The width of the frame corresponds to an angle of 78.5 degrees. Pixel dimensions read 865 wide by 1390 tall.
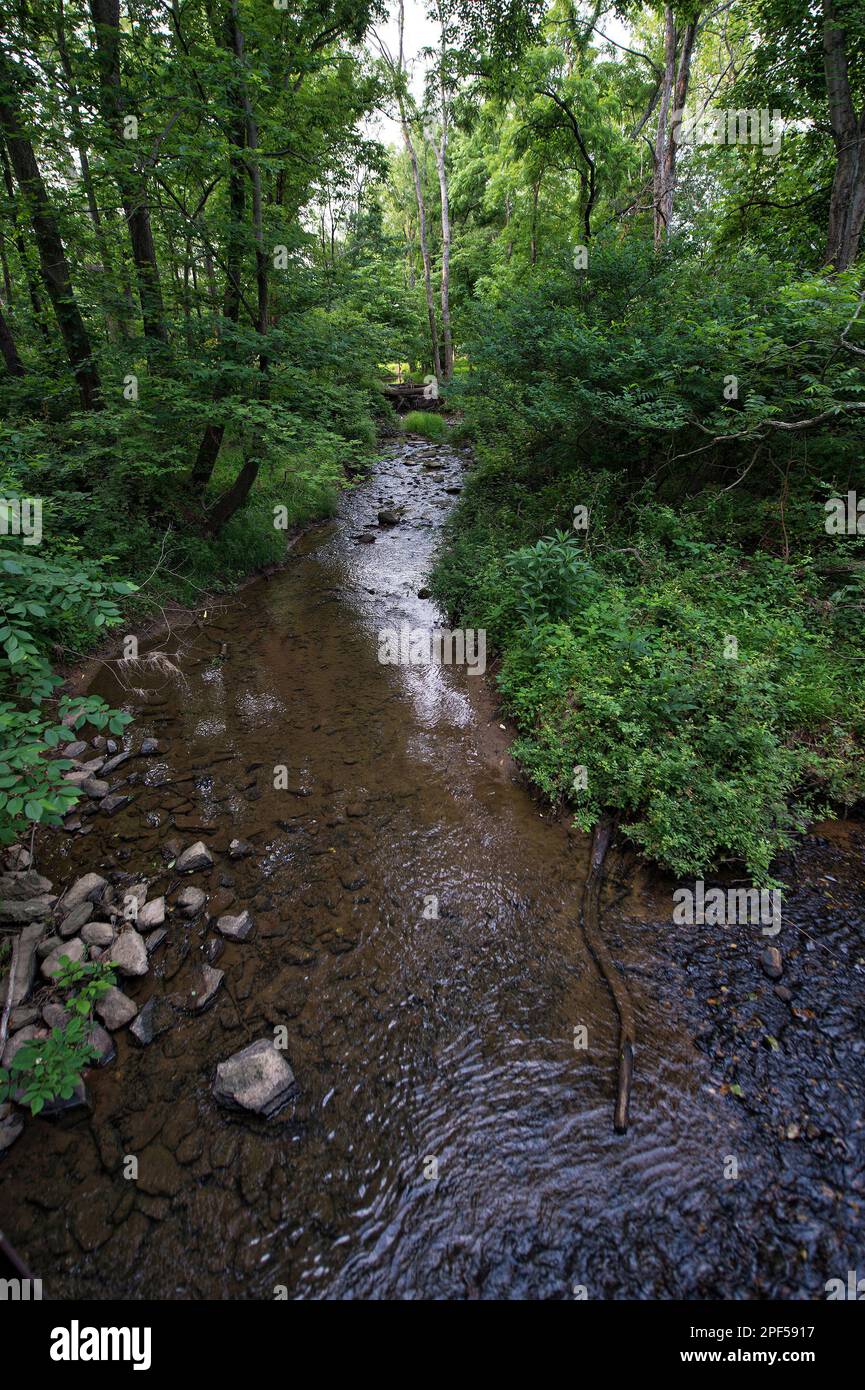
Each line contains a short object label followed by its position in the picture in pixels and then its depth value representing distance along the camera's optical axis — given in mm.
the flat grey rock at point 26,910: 3869
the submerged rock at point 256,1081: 3089
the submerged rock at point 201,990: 3600
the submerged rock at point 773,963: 3846
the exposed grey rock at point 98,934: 3854
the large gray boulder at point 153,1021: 3393
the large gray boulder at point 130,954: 3703
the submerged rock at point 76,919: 3875
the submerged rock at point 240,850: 4691
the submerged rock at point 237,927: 4043
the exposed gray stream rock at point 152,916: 4008
